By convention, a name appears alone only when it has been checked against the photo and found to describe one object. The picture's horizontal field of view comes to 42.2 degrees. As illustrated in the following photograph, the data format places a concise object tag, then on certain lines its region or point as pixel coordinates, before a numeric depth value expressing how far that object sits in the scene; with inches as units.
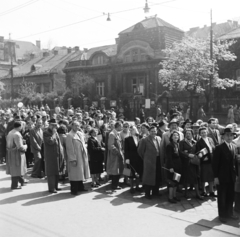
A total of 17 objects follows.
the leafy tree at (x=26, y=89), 1783.8
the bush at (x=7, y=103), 1745.8
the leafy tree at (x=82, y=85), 1587.5
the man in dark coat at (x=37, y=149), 388.2
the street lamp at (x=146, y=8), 722.4
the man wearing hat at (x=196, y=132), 322.1
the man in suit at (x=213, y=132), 333.5
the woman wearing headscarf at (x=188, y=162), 291.3
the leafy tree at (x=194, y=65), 990.4
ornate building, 1437.0
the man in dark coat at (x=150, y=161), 296.4
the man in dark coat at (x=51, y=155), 317.1
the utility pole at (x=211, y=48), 899.9
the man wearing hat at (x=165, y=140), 302.4
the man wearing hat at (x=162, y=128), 345.4
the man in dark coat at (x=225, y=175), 236.4
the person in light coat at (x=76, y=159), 307.1
